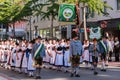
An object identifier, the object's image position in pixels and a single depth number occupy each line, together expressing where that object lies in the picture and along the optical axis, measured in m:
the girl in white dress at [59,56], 13.18
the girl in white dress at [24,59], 12.10
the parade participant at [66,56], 12.96
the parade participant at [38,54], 10.74
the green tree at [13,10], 22.80
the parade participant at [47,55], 14.24
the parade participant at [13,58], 13.59
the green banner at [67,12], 15.29
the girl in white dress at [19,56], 12.71
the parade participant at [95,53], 11.72
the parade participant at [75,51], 10.86
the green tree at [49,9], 20.84
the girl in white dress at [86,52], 13.86
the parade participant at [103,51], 12.68
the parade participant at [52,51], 13.82
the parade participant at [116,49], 17.20
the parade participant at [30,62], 11.60
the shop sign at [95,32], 21.59
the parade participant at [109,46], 14.99
